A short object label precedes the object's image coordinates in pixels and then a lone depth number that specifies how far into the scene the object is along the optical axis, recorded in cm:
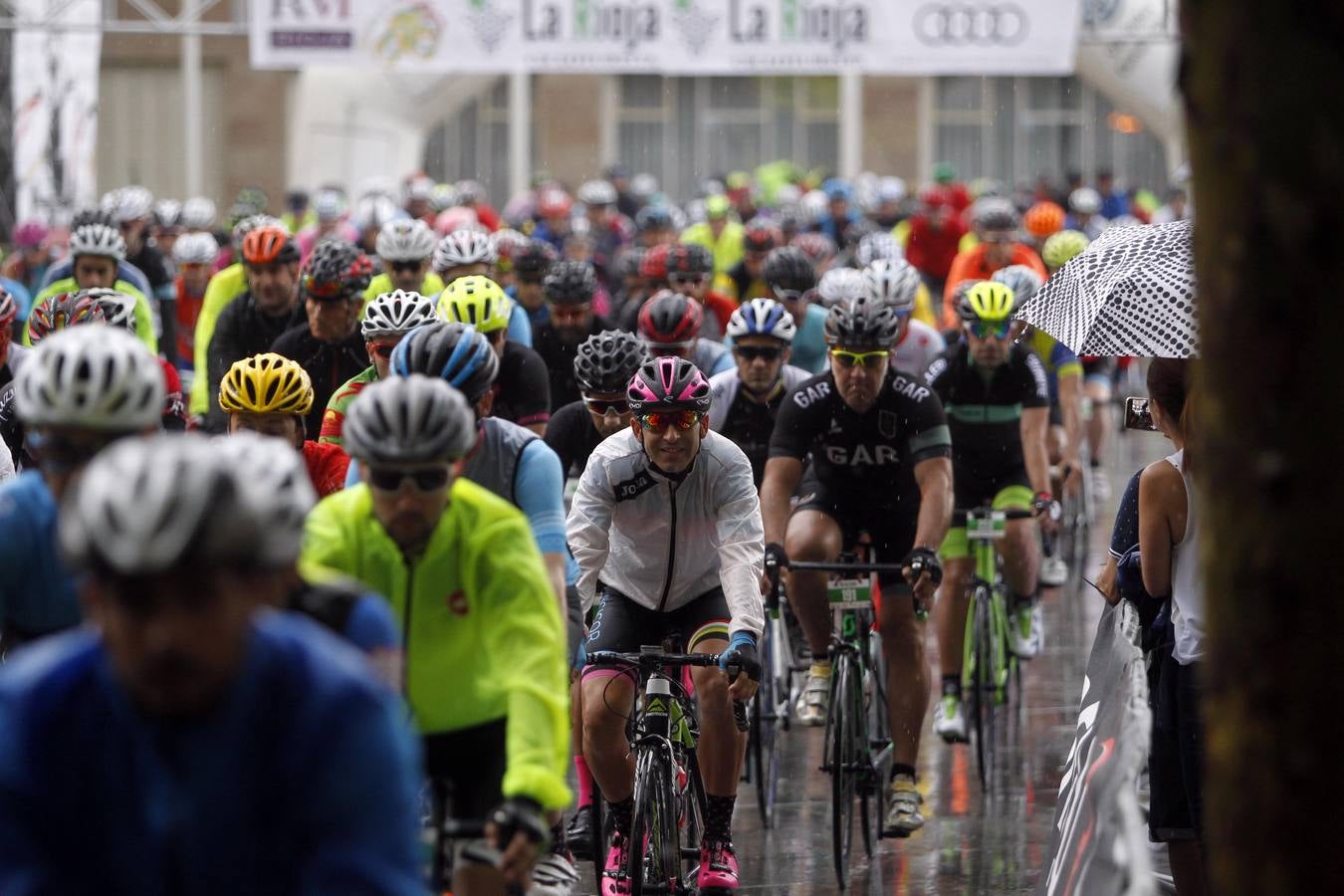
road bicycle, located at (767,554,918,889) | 1553
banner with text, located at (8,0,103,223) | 4025
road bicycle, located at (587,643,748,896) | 1315
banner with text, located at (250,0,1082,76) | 4259
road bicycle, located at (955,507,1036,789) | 1889
